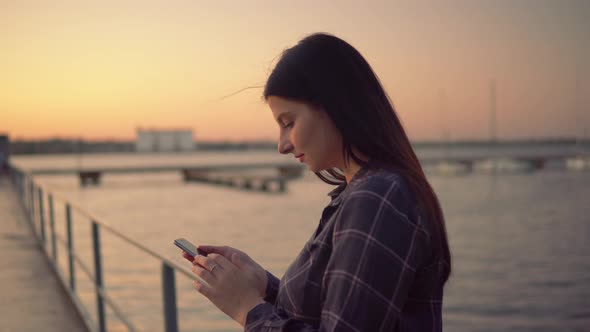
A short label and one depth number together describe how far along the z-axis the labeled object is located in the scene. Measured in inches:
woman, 33.9
